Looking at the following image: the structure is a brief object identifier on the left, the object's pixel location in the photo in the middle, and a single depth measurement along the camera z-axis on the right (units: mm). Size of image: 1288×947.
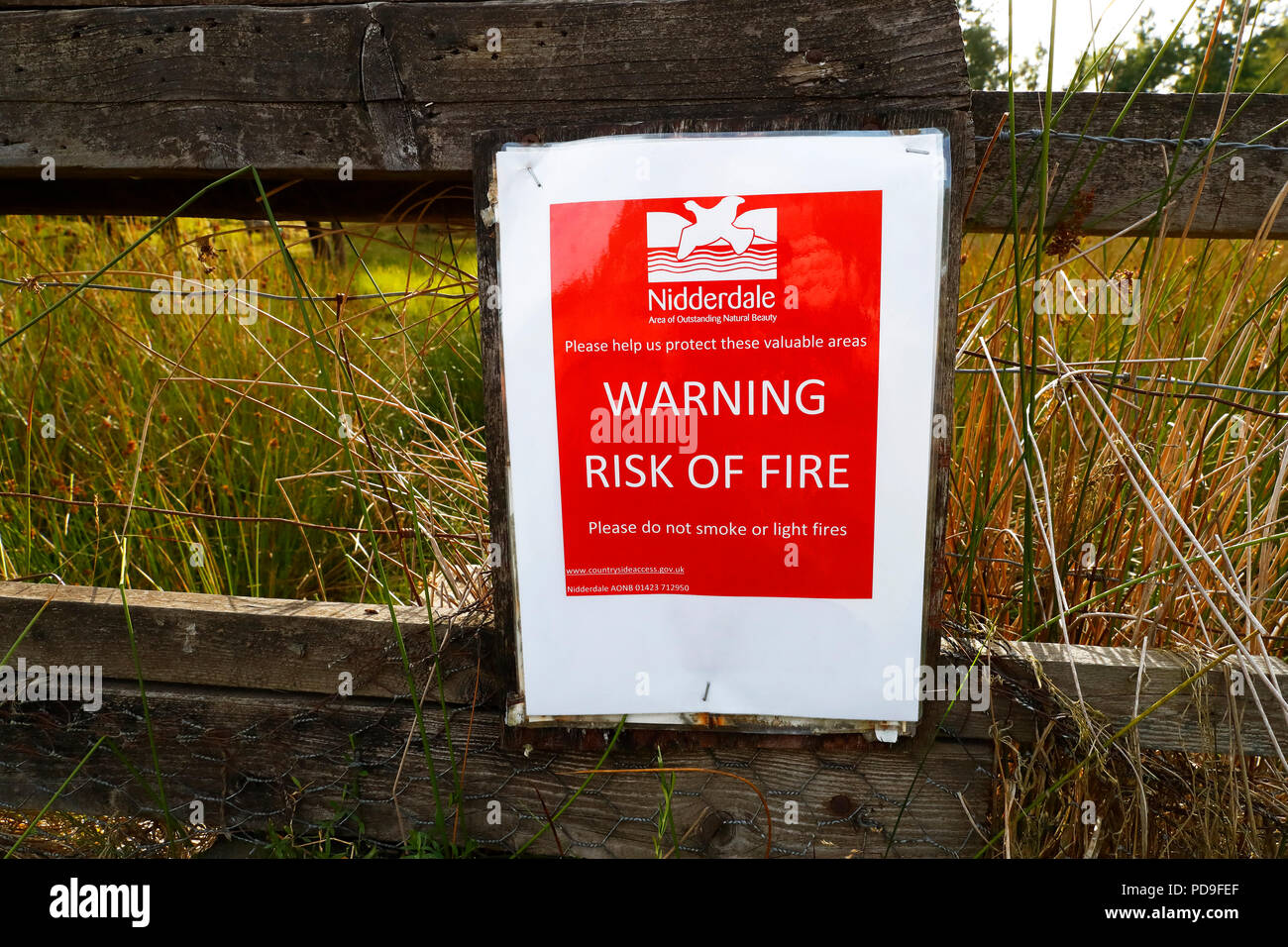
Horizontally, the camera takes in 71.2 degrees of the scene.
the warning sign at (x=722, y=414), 401
